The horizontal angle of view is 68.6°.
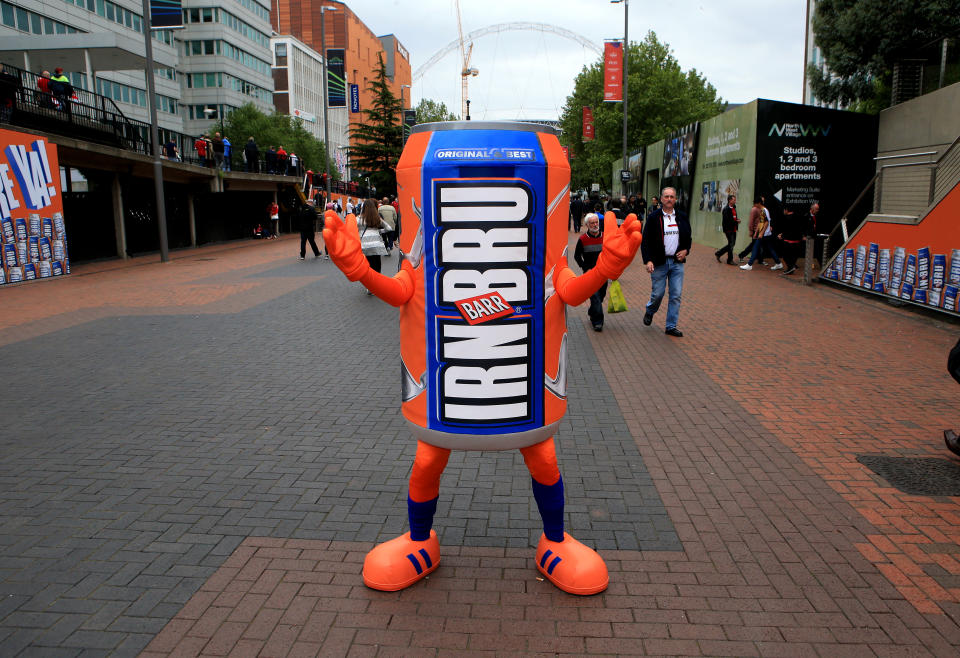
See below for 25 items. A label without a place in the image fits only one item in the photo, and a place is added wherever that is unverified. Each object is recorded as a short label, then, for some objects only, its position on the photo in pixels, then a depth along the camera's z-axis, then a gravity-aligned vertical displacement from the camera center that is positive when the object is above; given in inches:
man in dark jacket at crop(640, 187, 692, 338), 380.2 -19.7
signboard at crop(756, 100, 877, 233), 805.2 +59.0
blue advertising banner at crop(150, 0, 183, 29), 761.0 +215.3
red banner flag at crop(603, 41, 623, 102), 1217.3 +243.9
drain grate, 187.8 -73.7
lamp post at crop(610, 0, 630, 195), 1225.4 +284.5
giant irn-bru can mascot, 122.5 -12.4
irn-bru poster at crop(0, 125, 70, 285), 594.9 +4.1
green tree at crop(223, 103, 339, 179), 2274.9 +267.8
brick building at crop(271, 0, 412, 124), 4411.9 +1174.1
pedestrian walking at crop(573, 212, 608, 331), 390.9 -25.0
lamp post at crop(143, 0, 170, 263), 753.6 +80.1
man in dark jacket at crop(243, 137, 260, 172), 1232.5 +101.3
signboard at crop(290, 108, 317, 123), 3571.9 +492.7
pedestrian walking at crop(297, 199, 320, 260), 818.1 -12.5
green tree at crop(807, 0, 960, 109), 695.1 +176.7
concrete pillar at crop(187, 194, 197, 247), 1115.3 -9.1
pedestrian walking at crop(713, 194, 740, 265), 764.0 -14.8
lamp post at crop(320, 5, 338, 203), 1278.3 +214.0
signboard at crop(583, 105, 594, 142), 1690.5 +201.7
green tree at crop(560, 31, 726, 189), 1790.1 +273.6
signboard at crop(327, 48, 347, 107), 1282.0 +238.3
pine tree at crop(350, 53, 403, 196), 2144.4 +216.4
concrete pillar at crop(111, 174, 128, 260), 856.3 -7.4
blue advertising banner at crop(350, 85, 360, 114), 1678.2 +268.8
